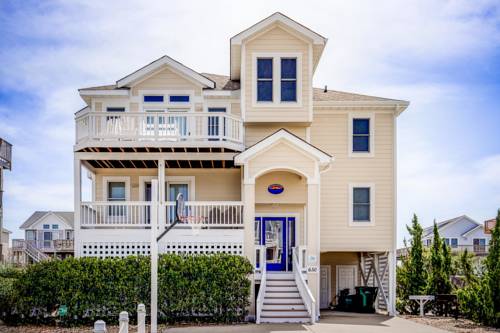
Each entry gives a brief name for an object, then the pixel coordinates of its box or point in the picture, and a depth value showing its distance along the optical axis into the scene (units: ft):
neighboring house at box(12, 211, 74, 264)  196.54
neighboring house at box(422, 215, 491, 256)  204.54
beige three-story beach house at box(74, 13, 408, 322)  65.36
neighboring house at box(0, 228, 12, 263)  134.87
